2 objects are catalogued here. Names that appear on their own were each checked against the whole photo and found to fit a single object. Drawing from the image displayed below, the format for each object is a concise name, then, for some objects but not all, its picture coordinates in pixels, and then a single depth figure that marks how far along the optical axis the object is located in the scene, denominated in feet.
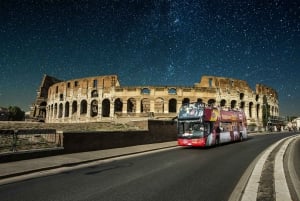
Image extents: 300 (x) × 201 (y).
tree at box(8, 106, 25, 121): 239.30
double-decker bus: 51.29
